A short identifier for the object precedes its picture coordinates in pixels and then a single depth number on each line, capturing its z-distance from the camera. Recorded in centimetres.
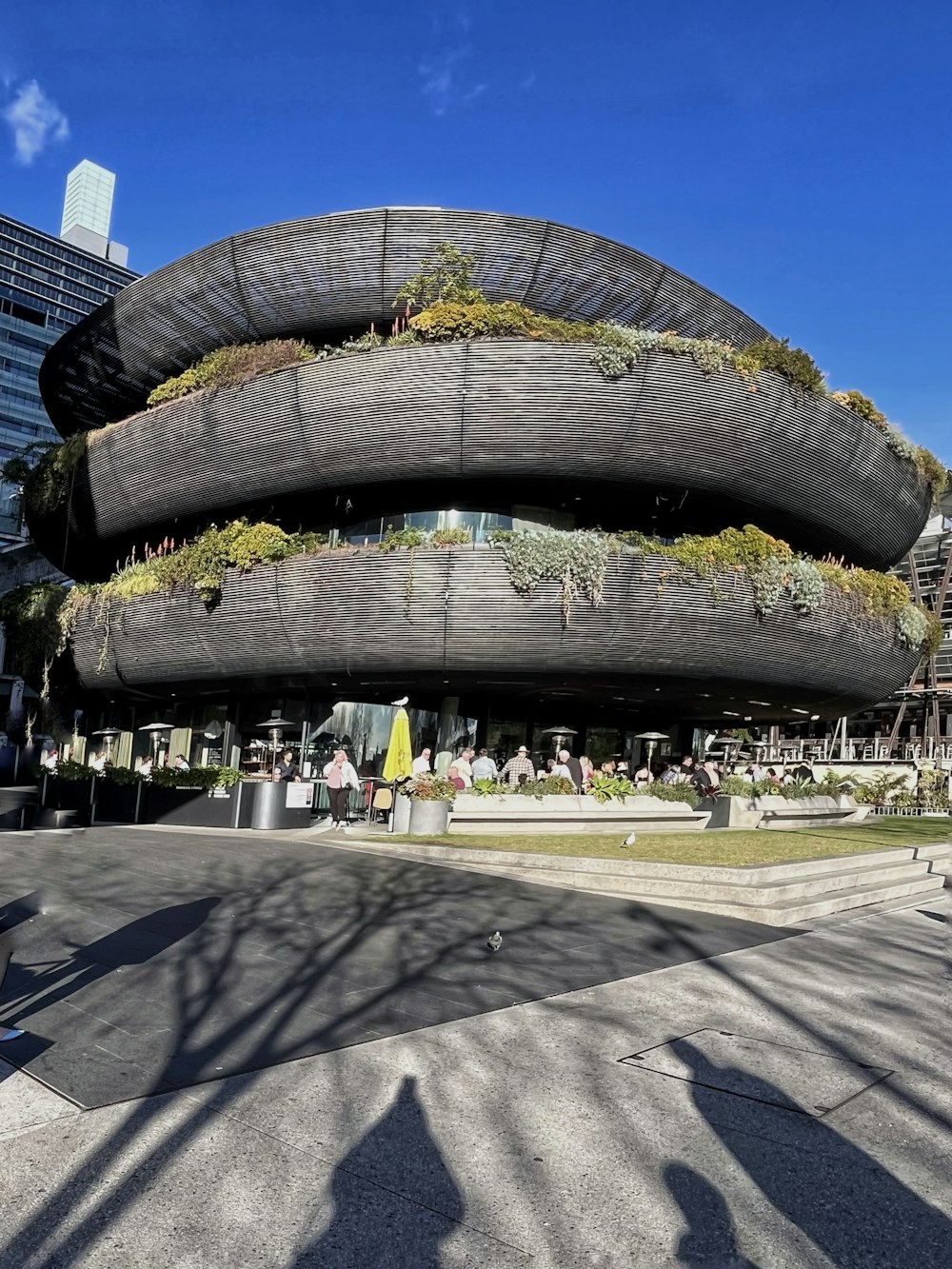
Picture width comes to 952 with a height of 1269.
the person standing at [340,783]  1882
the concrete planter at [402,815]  1759
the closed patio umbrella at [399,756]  1825
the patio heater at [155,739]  2975
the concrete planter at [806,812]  2370
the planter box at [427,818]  1739
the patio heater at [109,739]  3122
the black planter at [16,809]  2009
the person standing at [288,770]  2233
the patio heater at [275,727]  2389
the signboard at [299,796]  1986
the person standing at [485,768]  2047
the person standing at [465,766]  2014
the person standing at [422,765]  1936
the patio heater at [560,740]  2875
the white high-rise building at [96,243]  17388
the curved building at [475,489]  1986
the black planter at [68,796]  2105
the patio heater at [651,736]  2819
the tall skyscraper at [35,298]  12312
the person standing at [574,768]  2094
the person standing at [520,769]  2059
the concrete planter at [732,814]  2262
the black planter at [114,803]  2083
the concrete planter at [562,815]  1802
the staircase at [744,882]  1116
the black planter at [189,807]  1953
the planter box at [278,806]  1945
